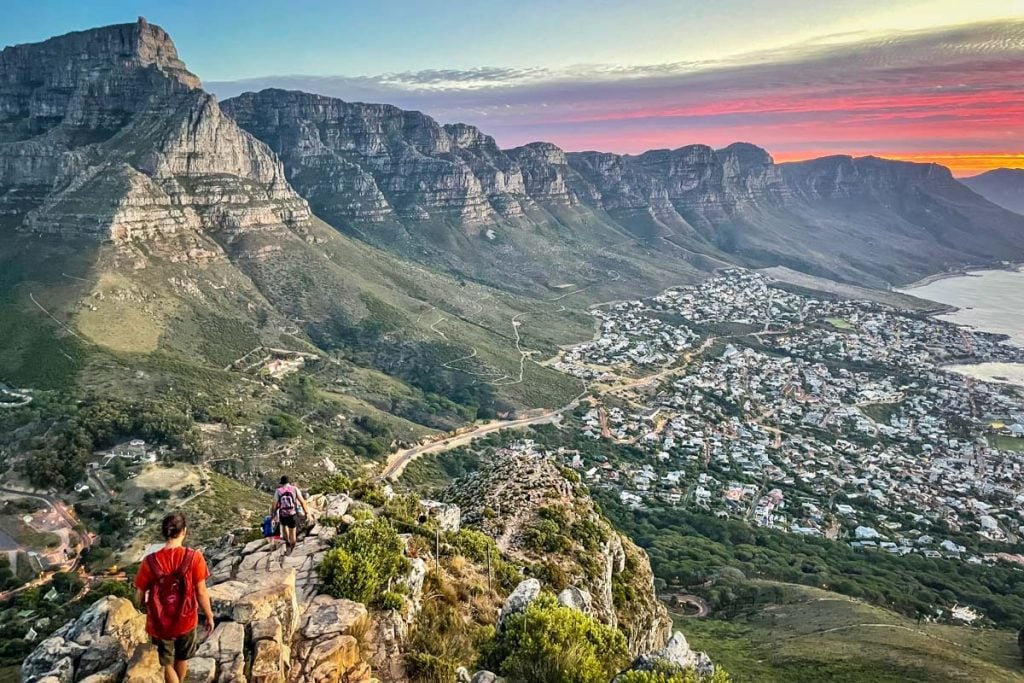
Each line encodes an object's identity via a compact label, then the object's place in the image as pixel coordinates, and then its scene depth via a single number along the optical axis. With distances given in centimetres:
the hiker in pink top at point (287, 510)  1392
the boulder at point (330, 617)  1114
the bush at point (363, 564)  1265
